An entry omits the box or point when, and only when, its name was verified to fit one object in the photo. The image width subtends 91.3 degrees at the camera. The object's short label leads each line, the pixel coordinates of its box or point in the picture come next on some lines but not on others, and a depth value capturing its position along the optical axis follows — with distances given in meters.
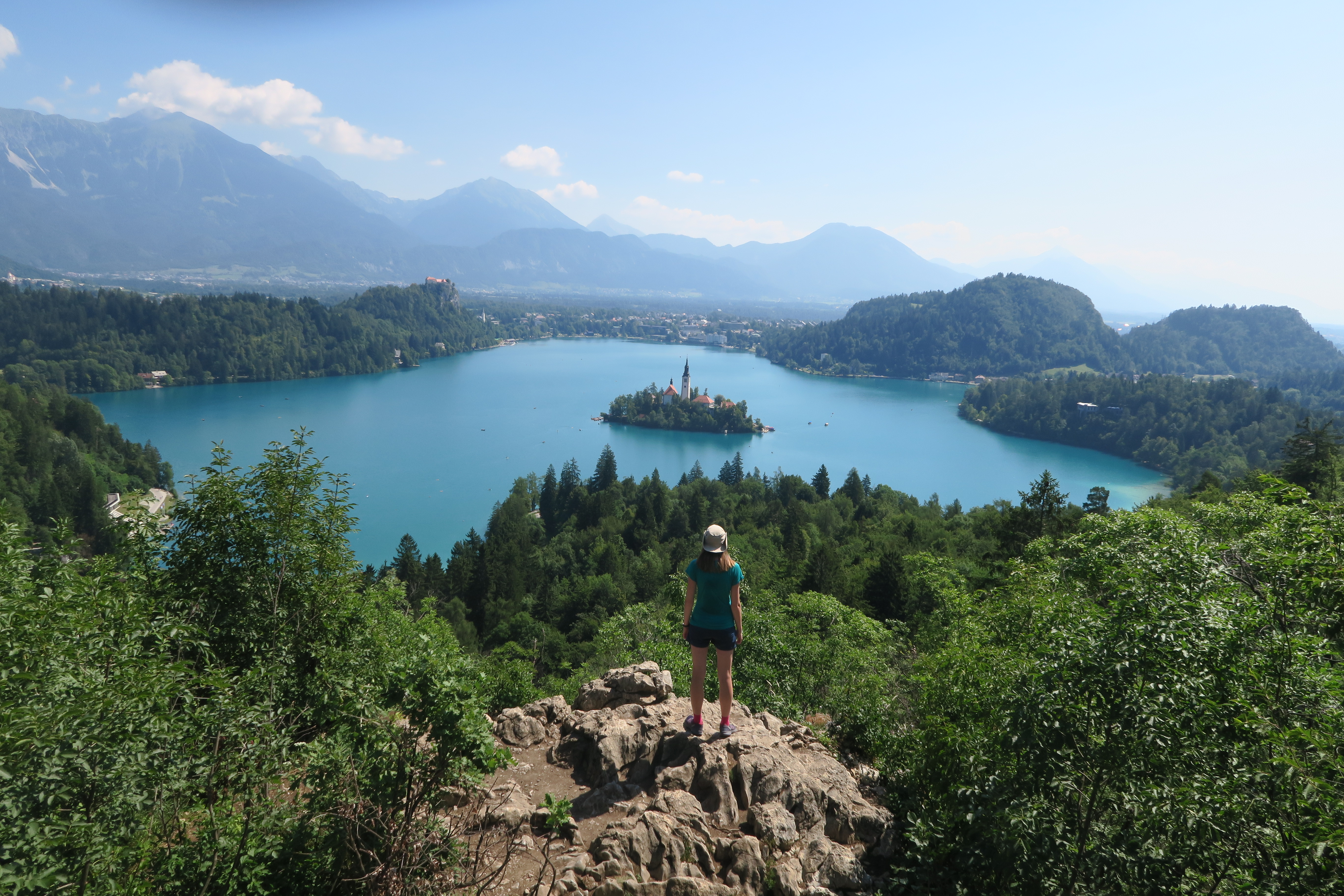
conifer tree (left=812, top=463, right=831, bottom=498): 57.81
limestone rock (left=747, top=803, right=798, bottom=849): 5.46
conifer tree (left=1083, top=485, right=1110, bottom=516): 35.12
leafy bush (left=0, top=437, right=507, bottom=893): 3.67
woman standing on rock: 5.61
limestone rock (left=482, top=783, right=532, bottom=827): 4.96
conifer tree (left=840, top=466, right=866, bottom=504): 54.12
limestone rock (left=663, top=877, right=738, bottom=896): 4.66
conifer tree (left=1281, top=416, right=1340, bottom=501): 21.41
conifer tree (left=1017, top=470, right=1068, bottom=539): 24.38
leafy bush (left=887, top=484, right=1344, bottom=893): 3.91
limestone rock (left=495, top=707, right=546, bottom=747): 7.13
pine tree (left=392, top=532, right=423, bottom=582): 35.66
